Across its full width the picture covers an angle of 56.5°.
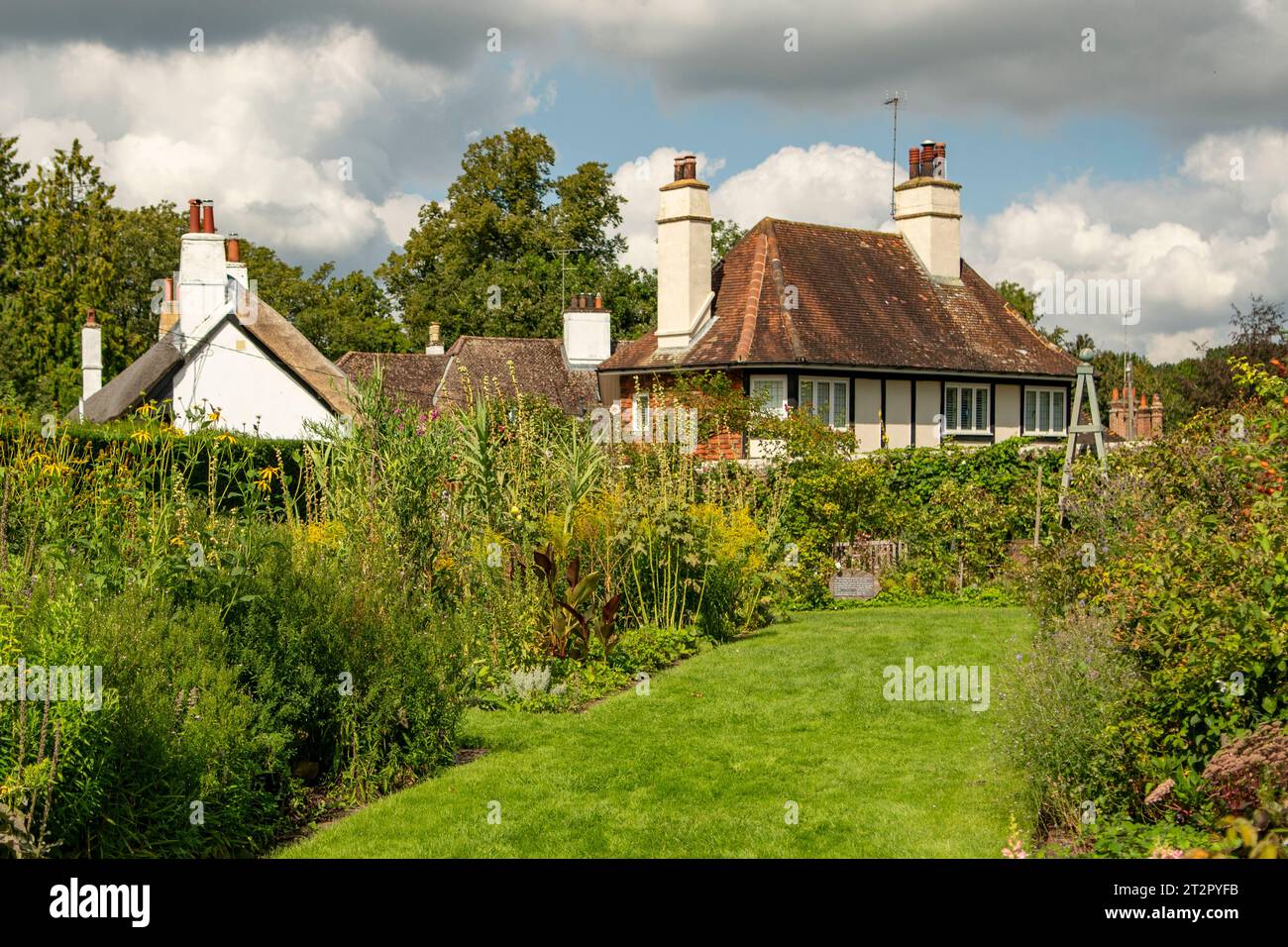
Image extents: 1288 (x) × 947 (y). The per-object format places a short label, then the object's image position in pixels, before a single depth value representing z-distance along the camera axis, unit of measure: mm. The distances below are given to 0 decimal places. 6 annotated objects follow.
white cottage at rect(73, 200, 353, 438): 27781
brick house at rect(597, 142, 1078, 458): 29703
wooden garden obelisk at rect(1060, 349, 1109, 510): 18553
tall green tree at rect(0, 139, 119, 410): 39406
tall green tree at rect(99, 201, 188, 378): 56031
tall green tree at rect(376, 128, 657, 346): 50062
